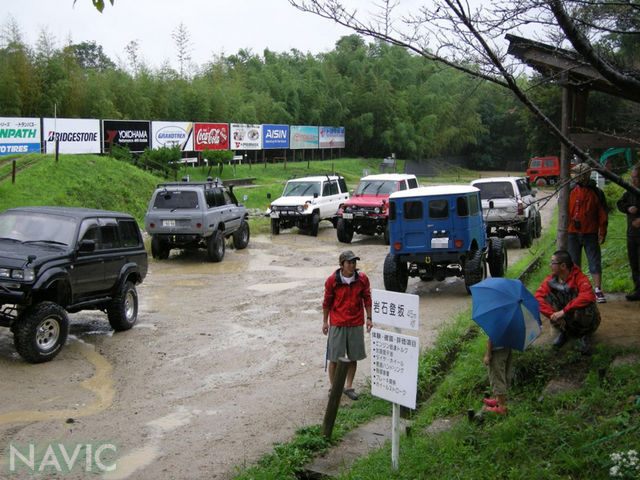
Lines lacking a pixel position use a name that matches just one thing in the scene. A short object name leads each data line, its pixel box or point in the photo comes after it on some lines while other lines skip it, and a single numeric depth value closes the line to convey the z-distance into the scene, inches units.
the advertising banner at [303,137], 1891.0
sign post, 208.7
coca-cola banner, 1455.5
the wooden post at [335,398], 238.1
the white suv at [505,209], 704.4
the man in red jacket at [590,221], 335.9
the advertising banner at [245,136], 1596.9
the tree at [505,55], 165.5
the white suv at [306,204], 869.2
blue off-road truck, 487.2
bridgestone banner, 1079.7
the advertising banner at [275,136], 1739.7
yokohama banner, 1179.9
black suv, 324.5
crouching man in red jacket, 249.9
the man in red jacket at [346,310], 283.3
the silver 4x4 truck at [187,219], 663.8
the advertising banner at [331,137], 2070.6
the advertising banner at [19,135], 1021.8
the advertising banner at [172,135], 1311.5
